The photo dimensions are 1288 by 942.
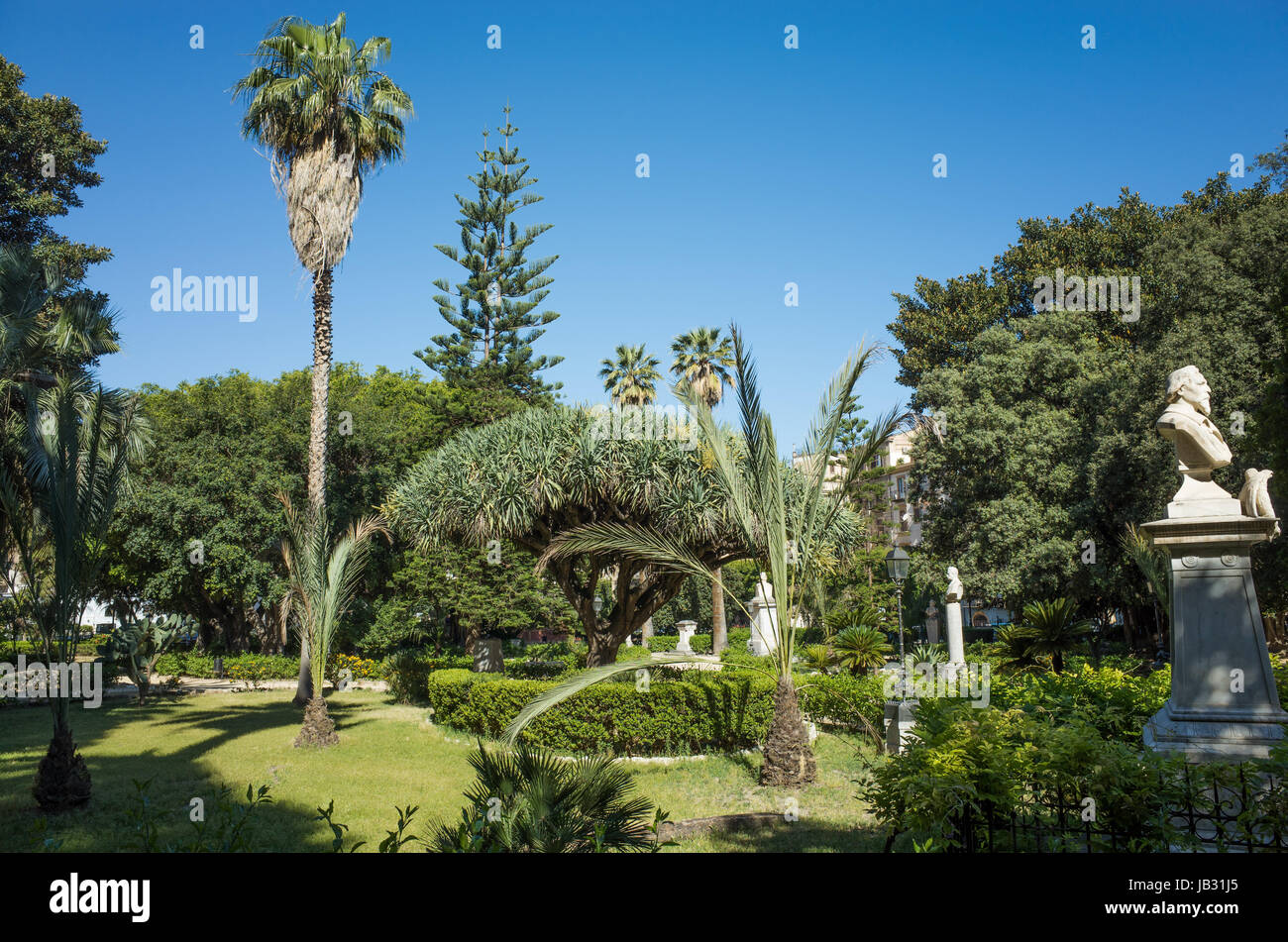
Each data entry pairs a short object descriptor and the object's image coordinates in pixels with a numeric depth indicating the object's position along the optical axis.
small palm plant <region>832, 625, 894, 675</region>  17.66
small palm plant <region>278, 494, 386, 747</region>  13.08
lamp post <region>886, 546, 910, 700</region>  16.48
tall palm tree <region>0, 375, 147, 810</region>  8.49
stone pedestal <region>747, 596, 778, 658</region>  26.92
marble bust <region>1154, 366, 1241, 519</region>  6.68
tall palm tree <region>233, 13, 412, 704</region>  17.73
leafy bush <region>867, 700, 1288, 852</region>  4.45
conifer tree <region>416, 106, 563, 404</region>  29.52
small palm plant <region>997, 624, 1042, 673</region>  16.88
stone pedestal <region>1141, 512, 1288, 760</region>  6.12
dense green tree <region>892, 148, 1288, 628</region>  19.81
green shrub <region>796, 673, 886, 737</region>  13.21
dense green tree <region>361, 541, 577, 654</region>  23.69
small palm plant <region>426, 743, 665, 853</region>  3.48
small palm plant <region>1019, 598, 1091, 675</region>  16.23
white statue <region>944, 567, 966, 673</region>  13.91
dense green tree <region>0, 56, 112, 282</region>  21.59
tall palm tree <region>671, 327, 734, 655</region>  36.19
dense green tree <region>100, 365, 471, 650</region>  22.22
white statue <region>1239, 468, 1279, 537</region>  6.63
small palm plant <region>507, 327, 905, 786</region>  9.73
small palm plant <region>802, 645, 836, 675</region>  17.92
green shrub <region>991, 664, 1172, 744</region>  8.14
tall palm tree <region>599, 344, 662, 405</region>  38.53
